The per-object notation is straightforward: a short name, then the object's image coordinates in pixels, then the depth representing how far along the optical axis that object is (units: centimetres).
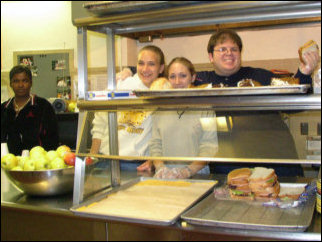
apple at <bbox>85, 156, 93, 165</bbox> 160
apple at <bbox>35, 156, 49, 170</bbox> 166
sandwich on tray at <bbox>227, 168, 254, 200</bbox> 146
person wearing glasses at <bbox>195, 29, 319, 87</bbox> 204
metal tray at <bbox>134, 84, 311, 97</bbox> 117
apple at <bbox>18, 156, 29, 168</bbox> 172
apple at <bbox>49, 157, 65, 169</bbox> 166
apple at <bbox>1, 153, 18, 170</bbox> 169
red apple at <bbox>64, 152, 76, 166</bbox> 169
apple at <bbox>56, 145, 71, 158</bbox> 175
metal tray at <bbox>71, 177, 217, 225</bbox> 133
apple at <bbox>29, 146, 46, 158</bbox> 172
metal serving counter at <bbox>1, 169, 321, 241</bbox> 118
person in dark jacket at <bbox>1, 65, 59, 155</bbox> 274
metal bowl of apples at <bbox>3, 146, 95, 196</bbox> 161
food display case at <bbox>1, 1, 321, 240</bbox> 120
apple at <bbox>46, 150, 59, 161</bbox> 172
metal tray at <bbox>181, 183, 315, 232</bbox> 118
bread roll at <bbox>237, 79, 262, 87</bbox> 134
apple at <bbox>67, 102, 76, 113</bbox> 300
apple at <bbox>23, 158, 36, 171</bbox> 166
